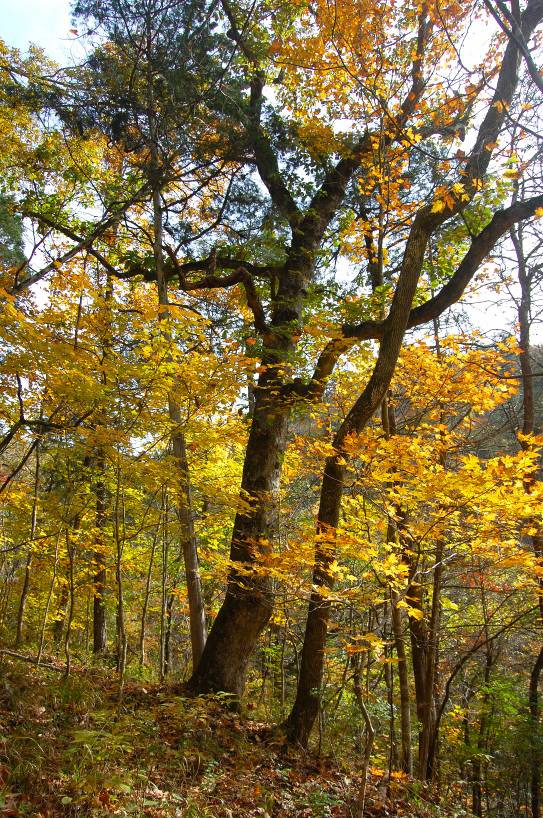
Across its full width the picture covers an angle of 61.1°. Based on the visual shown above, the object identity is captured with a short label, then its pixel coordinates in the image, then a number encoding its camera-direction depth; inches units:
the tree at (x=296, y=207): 170.4
